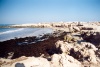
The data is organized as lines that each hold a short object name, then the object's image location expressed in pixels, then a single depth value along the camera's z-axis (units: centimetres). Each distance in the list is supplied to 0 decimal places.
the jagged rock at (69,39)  772
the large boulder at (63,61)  319
